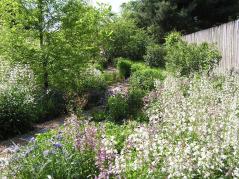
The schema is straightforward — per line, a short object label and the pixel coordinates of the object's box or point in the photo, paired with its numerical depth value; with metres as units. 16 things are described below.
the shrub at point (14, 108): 4.91
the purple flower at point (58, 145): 2.84
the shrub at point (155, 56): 10.98
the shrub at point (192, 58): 7.30
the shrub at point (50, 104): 5.83
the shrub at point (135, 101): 5.49
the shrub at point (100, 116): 5.37
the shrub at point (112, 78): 9.46
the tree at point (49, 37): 6.45
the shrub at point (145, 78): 7.11
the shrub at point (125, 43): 13.03
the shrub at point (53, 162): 2.74
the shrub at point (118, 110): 5.31
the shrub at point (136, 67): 9.55
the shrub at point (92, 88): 6.77
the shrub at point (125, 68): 10.43
